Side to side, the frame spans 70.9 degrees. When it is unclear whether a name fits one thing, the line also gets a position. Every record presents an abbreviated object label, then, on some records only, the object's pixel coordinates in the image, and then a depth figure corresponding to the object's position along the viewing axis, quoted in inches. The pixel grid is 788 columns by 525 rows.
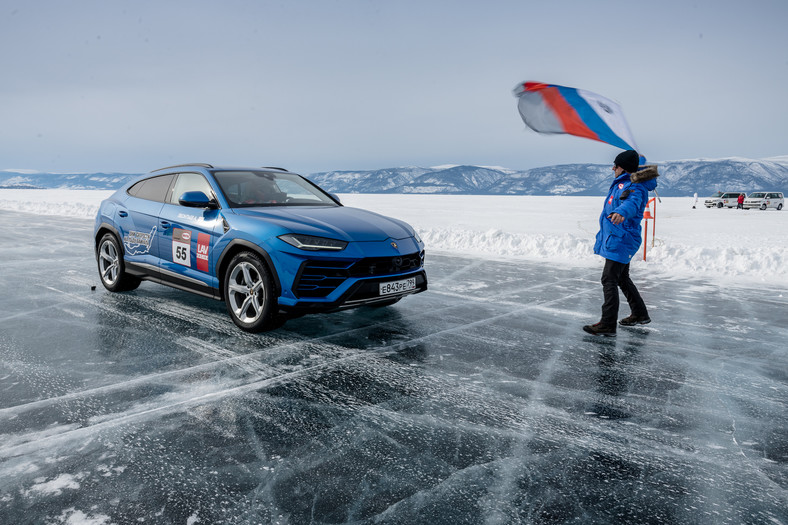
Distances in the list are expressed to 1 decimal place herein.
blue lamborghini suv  196.1
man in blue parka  208.7
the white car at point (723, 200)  1773.1
